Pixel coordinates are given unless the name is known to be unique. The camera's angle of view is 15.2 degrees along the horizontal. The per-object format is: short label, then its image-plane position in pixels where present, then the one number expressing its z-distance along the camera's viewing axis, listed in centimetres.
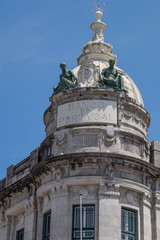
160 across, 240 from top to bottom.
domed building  3966
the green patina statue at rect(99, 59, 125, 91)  4388
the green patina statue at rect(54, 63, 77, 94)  4462
